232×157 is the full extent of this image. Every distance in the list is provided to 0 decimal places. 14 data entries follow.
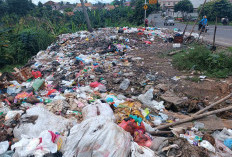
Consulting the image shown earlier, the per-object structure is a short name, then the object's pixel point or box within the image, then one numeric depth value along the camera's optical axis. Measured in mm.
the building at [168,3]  41056
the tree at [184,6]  26500
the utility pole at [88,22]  10266
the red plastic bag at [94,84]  3852
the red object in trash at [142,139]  1869
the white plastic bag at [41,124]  1955
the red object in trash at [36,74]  4754
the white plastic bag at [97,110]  2346
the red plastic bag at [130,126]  2010
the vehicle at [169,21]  17867
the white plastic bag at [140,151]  1524
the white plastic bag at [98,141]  1443
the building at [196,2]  31197
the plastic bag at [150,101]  3138
